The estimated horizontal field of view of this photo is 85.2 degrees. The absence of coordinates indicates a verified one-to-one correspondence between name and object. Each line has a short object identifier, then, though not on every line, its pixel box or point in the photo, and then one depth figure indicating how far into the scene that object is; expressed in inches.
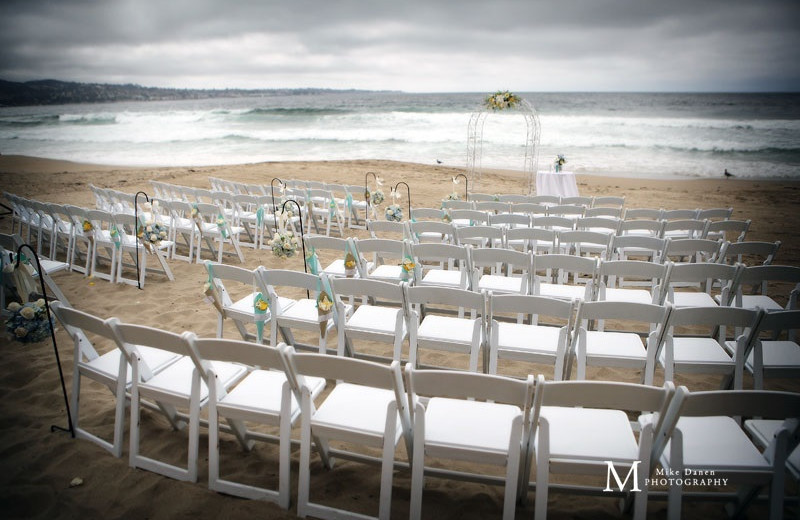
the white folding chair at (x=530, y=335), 106.1
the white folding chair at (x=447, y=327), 113.7
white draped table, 365.1
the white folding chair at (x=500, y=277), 151.3
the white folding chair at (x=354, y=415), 75.2
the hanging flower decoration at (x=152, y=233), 195.8
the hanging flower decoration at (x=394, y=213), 244.4
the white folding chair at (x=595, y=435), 68.4
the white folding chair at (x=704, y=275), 138.8
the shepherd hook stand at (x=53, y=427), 102.9
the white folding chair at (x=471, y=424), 71.4
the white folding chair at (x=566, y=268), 144.3
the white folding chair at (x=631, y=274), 137.3
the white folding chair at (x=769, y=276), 135.8
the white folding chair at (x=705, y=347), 101.6
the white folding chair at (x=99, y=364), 95.4
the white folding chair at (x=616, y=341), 104.1
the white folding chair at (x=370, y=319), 119.6
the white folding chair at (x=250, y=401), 82.7
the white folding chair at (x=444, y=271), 161.0
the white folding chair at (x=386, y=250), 164.7
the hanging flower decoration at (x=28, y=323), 100.7
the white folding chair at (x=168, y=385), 88.0
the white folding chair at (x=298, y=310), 125.3
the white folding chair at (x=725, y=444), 66.2
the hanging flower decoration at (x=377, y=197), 276.8
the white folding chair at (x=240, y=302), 129.4
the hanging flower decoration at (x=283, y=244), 168.2
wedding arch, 342.6
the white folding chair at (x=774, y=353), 100.0
